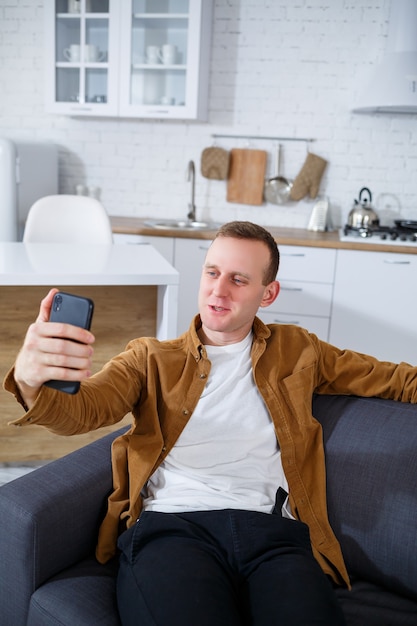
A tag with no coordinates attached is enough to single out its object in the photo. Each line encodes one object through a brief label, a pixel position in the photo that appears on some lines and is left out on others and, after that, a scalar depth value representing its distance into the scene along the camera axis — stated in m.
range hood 3.55
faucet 4.26
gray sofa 1.28
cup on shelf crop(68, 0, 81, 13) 3.95
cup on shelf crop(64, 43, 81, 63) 4.00
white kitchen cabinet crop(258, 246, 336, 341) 3.68
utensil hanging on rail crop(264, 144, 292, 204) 4.25
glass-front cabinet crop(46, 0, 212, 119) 3.88
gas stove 3.63
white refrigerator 3.78
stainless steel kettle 3.93
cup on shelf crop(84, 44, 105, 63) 3.97
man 1.19
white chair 3.16
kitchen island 2.23
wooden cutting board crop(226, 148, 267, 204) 4.25
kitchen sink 4.10
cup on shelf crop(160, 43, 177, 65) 3.89
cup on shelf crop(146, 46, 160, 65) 3.92
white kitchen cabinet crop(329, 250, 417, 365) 3.59
